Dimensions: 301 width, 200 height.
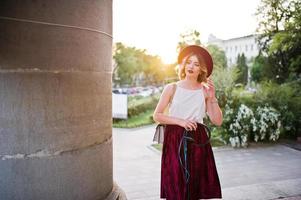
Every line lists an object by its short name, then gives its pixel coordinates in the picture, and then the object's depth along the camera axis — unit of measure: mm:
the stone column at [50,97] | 2035
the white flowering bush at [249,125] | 8008
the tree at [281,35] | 11125
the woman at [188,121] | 2604
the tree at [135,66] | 41031
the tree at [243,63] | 46156
